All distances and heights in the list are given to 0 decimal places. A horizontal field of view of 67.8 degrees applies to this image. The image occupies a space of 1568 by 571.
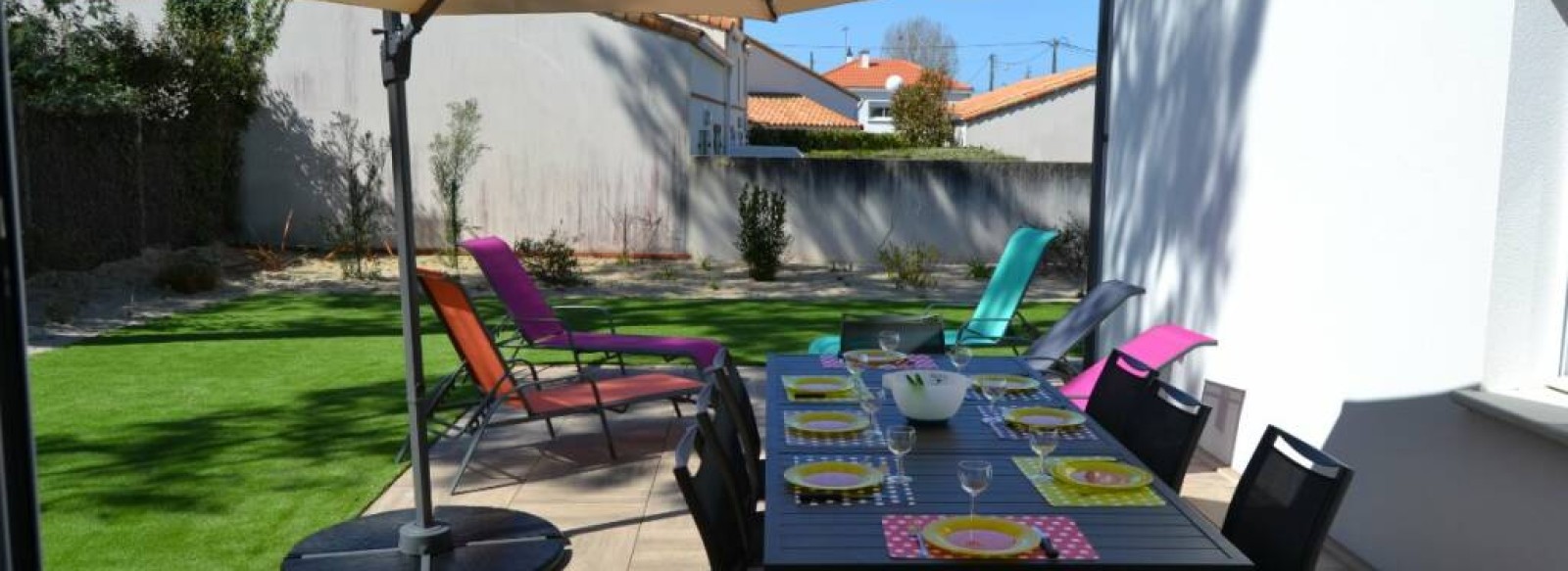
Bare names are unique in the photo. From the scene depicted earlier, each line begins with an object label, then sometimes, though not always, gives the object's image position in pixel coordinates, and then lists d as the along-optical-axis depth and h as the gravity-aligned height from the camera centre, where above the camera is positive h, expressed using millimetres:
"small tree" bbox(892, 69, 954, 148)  29344 +1570
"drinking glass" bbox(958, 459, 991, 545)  2615 -676
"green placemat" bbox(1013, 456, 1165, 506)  2789 -777
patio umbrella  3686 -916
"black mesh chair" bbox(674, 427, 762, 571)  2584 -803
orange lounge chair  5160 -983
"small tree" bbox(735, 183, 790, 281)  13625 -745
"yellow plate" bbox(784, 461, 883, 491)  2842 -756
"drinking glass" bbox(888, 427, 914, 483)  2990 -687
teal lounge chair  6934 -723
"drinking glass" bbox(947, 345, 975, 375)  4422 -691
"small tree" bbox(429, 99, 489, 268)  14664 +133
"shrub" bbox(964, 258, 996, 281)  13938 -1156
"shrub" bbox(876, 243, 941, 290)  13109 -1058
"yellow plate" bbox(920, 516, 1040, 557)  2400 -765
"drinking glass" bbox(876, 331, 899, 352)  4652 -664
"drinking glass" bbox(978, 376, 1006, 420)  4012 -742
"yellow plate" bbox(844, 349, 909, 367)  4648 -740
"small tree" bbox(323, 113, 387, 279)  14781 -43
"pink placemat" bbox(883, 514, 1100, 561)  2404 -778
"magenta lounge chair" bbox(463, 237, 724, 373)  6438 -906
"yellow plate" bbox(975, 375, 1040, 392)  4117 -744
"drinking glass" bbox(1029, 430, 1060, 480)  3016 -703
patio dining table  2371 -779
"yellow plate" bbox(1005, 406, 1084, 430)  3555 -753
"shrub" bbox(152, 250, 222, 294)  11586 -1089
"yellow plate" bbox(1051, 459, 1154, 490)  2893 -756
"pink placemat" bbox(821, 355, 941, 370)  4651 -758
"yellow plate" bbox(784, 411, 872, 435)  3475 -759
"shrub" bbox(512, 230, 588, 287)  12727 -1022
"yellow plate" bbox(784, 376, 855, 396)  4047 -750
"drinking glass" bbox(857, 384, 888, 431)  3600 -710
